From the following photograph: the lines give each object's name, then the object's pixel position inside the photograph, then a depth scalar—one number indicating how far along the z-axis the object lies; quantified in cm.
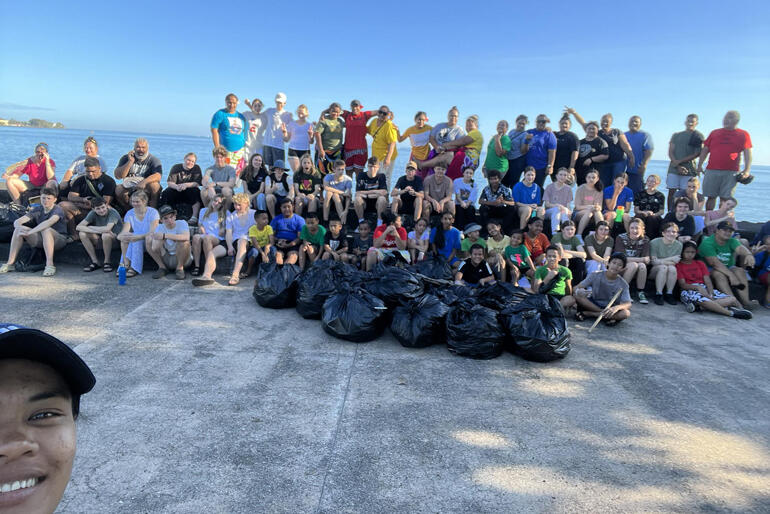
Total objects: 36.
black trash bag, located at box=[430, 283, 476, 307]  512
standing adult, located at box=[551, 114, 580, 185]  864
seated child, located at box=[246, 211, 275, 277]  706
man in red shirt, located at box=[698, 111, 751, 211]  820
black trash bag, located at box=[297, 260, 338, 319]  543
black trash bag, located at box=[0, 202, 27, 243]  723
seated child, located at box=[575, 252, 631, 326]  563
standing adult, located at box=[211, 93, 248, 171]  909
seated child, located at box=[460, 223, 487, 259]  705
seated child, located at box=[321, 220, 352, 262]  711
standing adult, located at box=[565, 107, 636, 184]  864
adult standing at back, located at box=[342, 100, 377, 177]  910
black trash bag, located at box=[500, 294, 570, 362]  448
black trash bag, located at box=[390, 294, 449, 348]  473
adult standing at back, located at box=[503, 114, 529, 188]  870
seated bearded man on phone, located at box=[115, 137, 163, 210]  801
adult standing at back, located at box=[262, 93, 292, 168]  937
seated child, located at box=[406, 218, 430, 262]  729
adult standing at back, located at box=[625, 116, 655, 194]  883
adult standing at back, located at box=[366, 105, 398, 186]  909
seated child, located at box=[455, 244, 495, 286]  660
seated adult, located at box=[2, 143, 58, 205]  822
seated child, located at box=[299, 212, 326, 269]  717
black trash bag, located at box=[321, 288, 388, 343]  481
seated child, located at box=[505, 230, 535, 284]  681
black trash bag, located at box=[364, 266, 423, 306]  524
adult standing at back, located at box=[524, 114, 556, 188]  859
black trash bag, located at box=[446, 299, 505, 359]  454
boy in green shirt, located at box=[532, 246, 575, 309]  602
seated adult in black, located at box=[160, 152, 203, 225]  834
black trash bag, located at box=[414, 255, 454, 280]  632
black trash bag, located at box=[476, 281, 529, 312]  516
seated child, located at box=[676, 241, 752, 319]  631
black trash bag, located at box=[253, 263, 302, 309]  571
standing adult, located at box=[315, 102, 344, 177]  905
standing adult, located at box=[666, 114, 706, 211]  871
